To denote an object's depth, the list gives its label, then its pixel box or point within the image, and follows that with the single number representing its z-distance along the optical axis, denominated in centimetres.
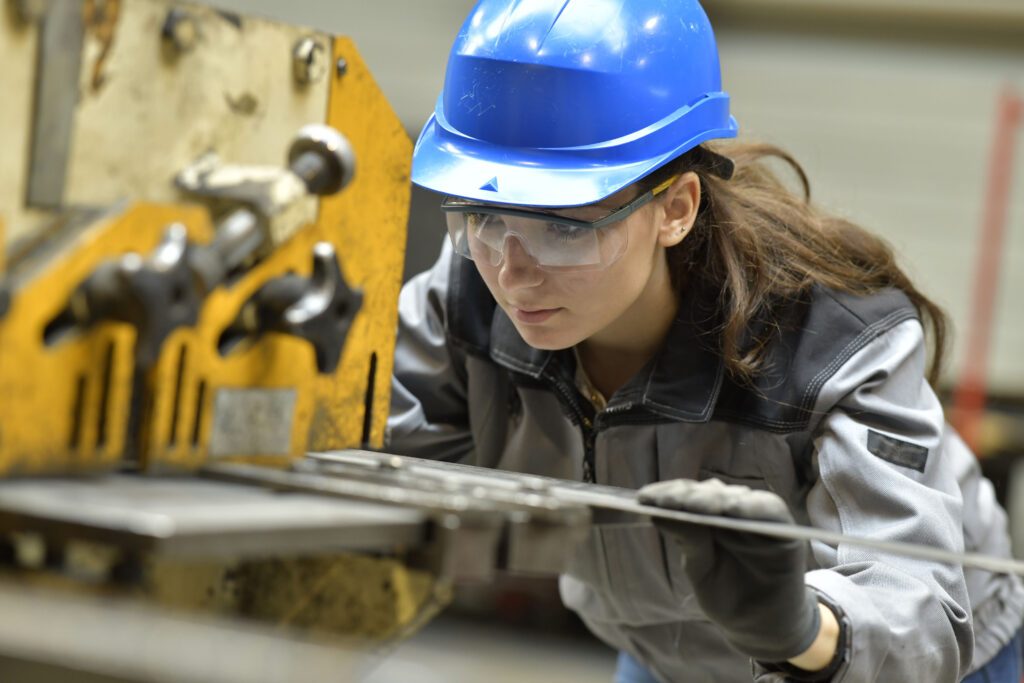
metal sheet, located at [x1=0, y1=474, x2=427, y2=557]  209
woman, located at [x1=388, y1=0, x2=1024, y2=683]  240
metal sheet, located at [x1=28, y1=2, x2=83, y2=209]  222
